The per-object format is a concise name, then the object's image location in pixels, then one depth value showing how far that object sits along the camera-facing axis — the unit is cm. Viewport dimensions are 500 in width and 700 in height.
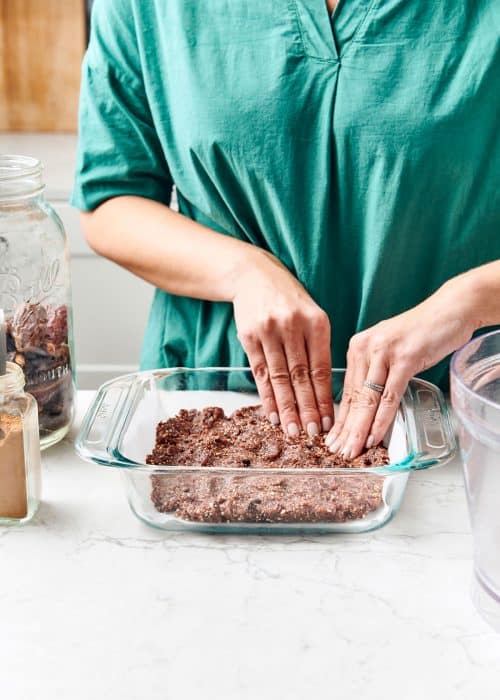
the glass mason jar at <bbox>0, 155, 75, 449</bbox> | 94
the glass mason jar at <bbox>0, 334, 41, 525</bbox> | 83
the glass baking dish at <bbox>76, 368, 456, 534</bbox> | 82
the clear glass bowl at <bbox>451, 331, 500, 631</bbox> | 69
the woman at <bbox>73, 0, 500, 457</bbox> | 99
